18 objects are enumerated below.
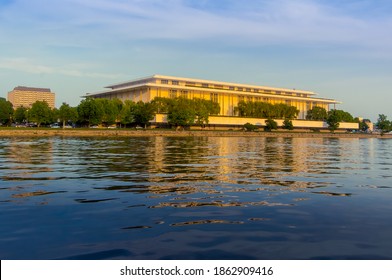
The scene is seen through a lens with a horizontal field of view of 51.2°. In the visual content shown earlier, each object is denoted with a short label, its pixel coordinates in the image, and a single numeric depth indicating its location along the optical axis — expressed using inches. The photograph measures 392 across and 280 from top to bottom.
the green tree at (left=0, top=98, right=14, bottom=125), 5564.5
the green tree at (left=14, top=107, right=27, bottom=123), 5895.7
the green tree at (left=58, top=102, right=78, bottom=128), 5255.9
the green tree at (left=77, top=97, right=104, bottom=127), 5113.2
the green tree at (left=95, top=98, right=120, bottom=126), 5162.4
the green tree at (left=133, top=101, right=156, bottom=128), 5511.8
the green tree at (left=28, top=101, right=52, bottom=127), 5088.6
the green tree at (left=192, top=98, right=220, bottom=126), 5876.0
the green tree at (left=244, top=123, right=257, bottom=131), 6318.9
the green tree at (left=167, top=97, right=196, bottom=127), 5477.4
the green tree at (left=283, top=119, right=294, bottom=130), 6870.1
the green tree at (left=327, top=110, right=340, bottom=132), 7559.1
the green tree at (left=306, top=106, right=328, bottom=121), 7800.2
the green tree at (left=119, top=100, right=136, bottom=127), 5428.2
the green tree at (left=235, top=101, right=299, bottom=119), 6897.1
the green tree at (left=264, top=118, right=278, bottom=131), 6697.8
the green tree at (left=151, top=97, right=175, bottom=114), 5821.9
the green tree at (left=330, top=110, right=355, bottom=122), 7611.7
